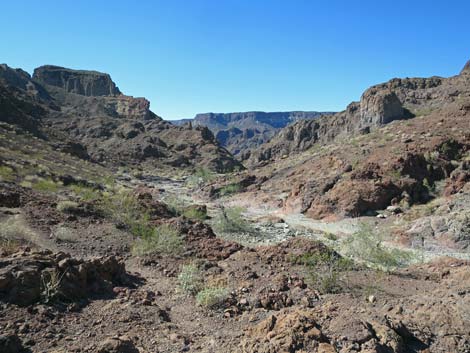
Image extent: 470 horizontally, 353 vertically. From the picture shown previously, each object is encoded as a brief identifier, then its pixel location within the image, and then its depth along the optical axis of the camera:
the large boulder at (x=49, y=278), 5.36
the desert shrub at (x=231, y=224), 17.62
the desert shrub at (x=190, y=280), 7.35
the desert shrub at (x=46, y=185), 17.14
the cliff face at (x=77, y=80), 128.25
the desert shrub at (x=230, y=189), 32.97
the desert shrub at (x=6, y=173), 17.59
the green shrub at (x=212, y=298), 6.52
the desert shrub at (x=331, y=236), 16.95
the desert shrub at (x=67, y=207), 12.05
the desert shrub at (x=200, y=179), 43.62
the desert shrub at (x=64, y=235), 9.95
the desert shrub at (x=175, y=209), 17.25
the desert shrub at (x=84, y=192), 17.16
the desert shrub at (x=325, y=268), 7.52
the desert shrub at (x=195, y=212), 19.07
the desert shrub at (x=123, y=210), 12.55
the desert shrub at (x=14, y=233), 8.62
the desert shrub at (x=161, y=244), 10.05
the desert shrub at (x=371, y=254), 10.90
